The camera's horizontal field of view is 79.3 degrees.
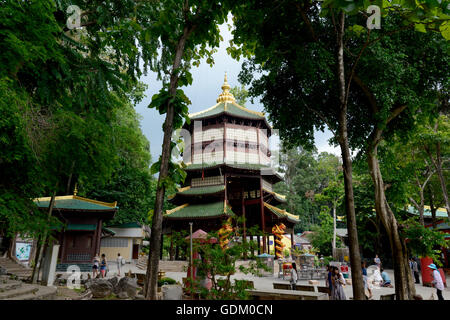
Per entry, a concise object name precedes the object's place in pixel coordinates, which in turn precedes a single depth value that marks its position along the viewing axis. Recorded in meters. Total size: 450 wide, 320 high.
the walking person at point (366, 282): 10.26
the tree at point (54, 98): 5.21
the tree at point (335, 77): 6.45
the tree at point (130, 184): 21.78
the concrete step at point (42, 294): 7.13
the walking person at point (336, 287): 7.38
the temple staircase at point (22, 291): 6.75
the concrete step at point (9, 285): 7.05
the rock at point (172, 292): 8.03
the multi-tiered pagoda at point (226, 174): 23.14
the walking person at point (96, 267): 15.16
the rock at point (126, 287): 9.63
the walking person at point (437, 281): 8.43
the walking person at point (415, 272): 14.48
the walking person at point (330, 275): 7.91
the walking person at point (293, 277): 11.05
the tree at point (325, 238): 29.36
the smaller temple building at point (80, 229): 18.34
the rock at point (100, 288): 9.45
